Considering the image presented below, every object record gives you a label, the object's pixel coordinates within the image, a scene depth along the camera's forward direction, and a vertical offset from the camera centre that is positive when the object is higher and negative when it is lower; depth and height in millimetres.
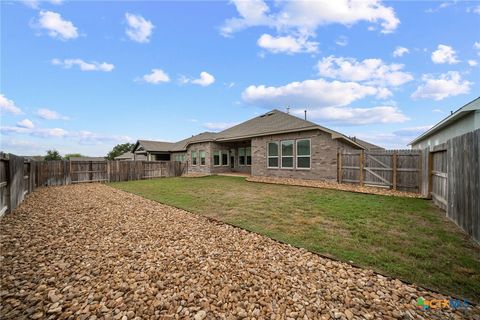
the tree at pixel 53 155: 47906 +961
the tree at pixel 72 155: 55659 +1121
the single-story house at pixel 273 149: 12445 +723
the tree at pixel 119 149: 60828 +2932
